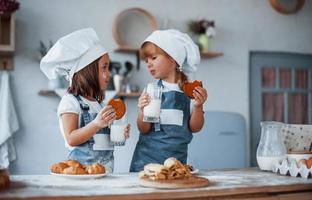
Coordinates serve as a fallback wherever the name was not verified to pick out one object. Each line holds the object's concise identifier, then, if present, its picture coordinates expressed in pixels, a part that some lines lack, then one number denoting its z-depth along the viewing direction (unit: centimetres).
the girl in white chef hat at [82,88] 200
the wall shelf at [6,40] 366
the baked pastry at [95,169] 166
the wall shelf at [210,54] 414
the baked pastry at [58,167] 167
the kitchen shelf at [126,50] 390
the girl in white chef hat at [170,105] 222
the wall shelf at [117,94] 376
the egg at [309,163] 181
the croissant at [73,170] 164
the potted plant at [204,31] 417
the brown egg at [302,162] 183
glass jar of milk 196
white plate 163
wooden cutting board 146
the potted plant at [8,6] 354
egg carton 179
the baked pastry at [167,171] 153
